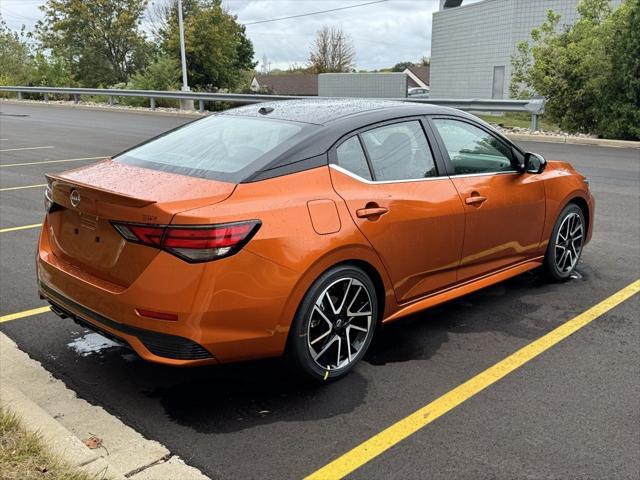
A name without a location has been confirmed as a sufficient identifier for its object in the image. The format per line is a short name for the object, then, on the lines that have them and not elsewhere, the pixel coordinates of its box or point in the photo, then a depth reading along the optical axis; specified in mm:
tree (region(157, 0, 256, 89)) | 47875
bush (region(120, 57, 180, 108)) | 34875
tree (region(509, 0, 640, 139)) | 15377
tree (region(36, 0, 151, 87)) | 52750
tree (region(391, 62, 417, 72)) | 90388
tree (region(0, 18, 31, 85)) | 44719
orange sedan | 3201
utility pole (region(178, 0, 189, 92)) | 32875
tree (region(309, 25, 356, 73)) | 80312
